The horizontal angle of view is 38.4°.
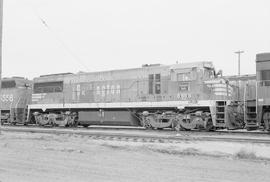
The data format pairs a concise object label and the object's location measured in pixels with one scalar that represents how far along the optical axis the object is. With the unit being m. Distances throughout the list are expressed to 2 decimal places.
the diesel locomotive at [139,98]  17.80
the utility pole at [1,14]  14.97
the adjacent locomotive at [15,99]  25.56
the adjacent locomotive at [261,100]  15.72
